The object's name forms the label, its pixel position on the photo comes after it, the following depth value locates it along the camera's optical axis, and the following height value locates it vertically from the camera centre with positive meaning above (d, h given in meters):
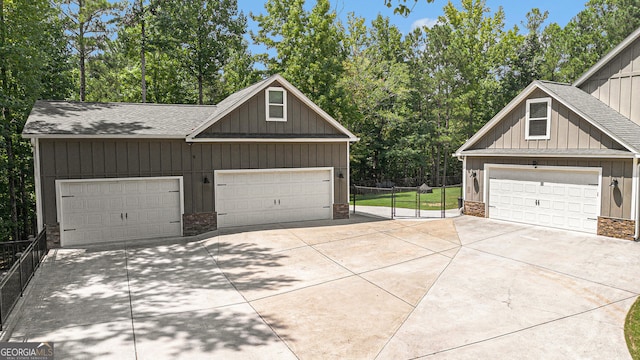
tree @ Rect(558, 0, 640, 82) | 30.52 +9.72
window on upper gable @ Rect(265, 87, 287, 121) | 15.13 +2.02
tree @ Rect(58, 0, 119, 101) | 24.73 +8.25
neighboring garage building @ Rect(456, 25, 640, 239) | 12.65 +0.07
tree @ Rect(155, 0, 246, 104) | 28.66 +9.04
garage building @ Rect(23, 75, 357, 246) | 12.34 -0.22
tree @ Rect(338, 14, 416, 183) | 33.22 +3.96
